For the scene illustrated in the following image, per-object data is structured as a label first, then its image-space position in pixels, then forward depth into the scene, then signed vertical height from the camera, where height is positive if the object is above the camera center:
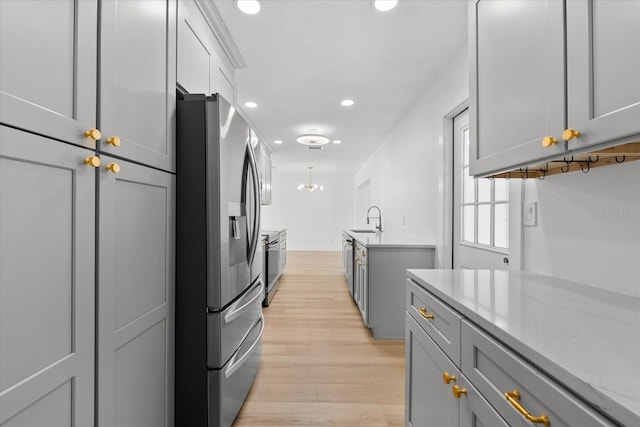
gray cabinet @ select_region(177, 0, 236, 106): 1.63 +1.02
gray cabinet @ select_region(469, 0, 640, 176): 0.81 +0.46
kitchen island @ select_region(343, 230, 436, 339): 2.98 -0.62
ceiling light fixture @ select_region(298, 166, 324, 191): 9.31 +0.94
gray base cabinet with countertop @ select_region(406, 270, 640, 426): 0.56 -0.29
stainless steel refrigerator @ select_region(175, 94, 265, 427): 1.48 -0.22
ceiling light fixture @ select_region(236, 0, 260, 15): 1.90 +1.34
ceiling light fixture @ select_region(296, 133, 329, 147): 5.02 +1.28
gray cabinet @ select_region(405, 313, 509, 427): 0.91 -0.63
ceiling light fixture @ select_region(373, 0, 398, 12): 1.86 +1.32
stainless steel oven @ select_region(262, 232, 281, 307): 4.12 -0.69
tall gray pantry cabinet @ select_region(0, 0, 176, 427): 0.73 +0.00
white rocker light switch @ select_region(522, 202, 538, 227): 1.55 +0.02
